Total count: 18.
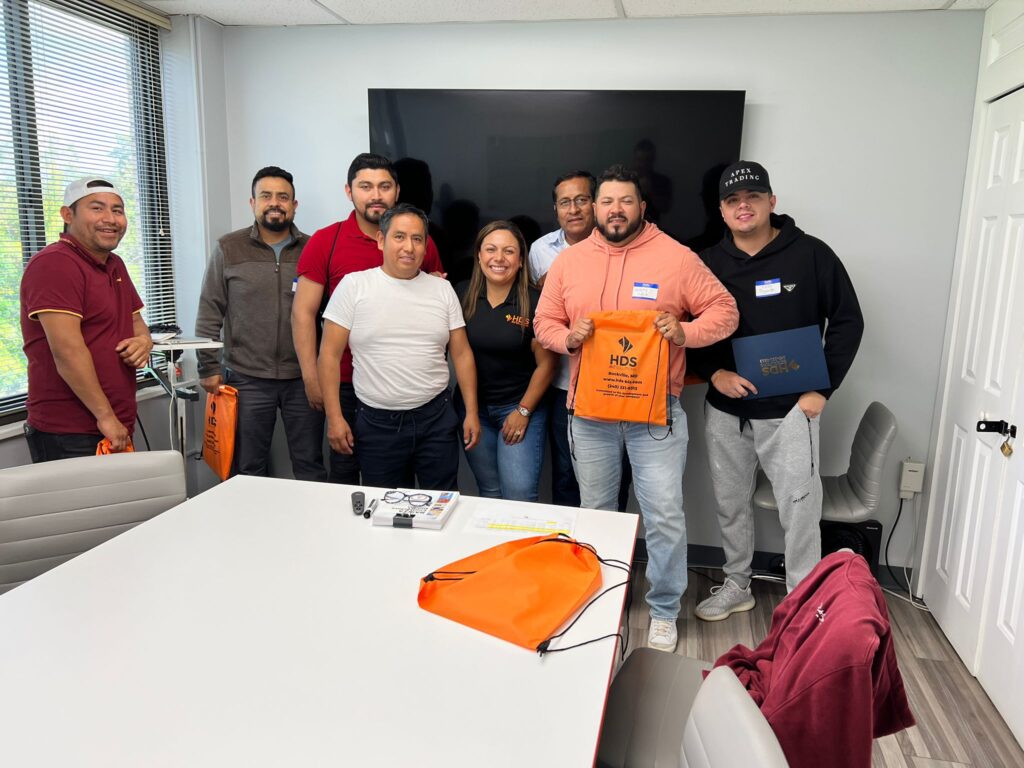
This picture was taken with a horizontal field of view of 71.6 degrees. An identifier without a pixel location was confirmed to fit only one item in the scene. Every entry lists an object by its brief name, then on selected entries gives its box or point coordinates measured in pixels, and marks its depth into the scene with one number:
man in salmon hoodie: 2.56
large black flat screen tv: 3.15
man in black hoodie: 2.70
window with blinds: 2.85
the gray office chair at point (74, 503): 1.95
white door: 2.40
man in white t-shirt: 2.67
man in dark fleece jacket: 3.25
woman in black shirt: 2.83
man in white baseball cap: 2.48
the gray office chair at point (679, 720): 0.95
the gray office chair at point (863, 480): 2.96
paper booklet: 1.91
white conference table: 1.11
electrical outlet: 3.20
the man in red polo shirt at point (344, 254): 3.01
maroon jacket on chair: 1.16
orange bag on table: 1.43
